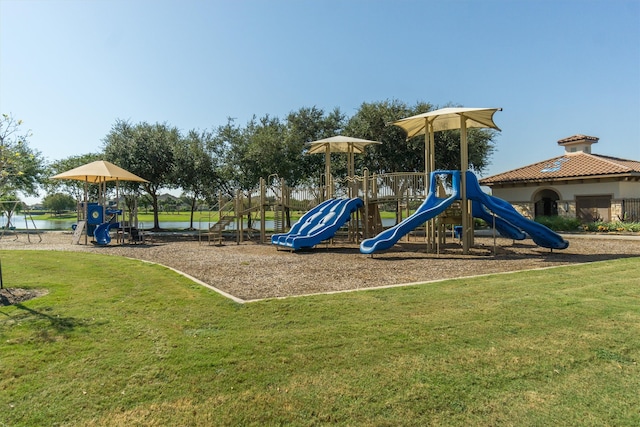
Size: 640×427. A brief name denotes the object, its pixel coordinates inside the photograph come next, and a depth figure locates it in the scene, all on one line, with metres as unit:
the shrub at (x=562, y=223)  23.95
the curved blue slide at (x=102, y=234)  19.81
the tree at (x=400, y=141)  29.19
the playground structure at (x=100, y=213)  20.08
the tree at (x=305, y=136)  30.42
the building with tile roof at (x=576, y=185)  23.81
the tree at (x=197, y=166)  31.00
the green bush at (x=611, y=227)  21.58
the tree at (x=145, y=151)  30.33
